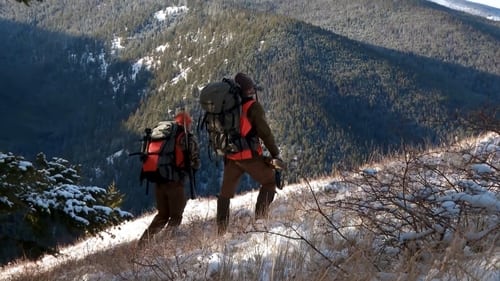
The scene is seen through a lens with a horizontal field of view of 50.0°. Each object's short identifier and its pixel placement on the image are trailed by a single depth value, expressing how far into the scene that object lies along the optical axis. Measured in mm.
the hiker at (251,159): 5129
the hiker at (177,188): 6059
